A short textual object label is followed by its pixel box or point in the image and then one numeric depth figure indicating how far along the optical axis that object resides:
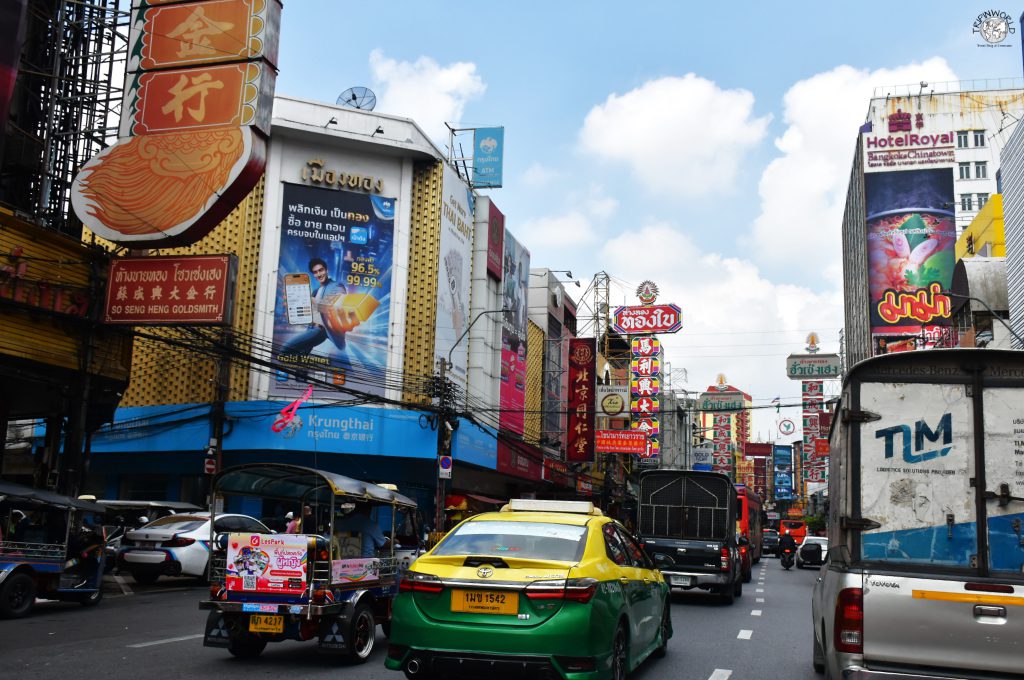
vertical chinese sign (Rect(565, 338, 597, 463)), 50.25
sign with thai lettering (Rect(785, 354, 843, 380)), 126.00
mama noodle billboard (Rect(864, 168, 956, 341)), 63.72
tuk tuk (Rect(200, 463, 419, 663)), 9.41
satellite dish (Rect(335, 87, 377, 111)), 39.78
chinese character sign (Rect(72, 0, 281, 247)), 20.34
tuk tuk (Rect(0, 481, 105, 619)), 13.57
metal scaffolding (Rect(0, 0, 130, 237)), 21.17
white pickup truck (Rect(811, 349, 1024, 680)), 5.97
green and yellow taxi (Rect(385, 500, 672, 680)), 6.94
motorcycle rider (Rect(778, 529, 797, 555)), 35.50
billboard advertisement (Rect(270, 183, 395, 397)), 34.12
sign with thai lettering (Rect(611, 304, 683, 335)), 55.03
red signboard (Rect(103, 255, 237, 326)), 20.06
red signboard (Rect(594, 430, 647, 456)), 48.12
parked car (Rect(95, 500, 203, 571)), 21.12
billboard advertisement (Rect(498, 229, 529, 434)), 43.97
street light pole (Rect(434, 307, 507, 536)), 29.59
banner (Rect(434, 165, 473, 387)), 37.03
